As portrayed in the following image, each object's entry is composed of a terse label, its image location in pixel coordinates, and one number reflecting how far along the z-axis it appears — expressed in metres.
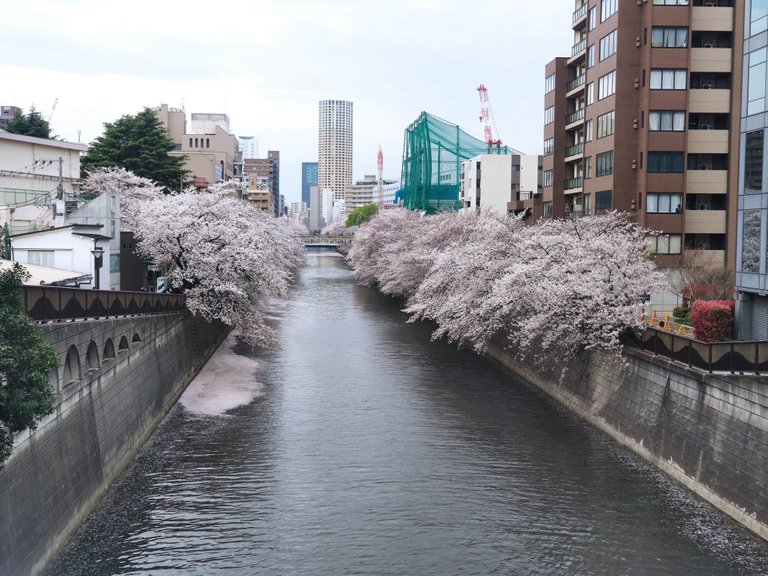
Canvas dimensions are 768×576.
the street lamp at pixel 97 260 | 33.25
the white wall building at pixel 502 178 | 105.94
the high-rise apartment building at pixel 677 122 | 46.78
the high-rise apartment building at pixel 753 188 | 28.25
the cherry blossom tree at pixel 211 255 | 43.66
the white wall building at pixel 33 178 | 46.85
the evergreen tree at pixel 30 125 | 75.44
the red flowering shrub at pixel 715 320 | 27.53
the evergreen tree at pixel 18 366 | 16.06
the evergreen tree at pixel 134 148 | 75.06
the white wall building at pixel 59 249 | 39.50
